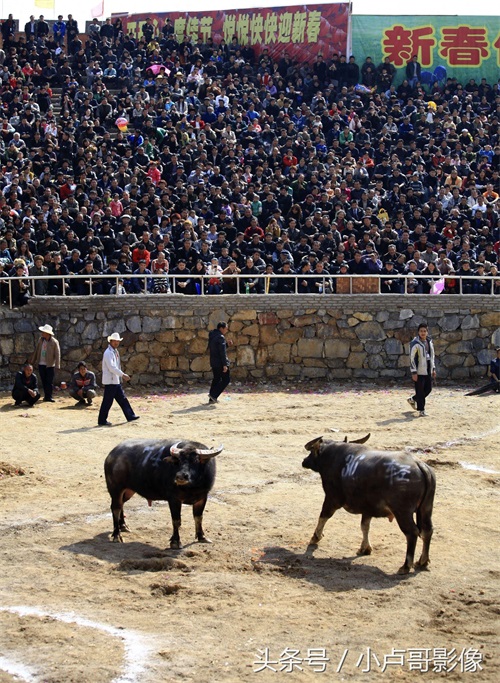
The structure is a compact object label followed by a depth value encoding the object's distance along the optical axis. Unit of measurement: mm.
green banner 32875
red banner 32938
